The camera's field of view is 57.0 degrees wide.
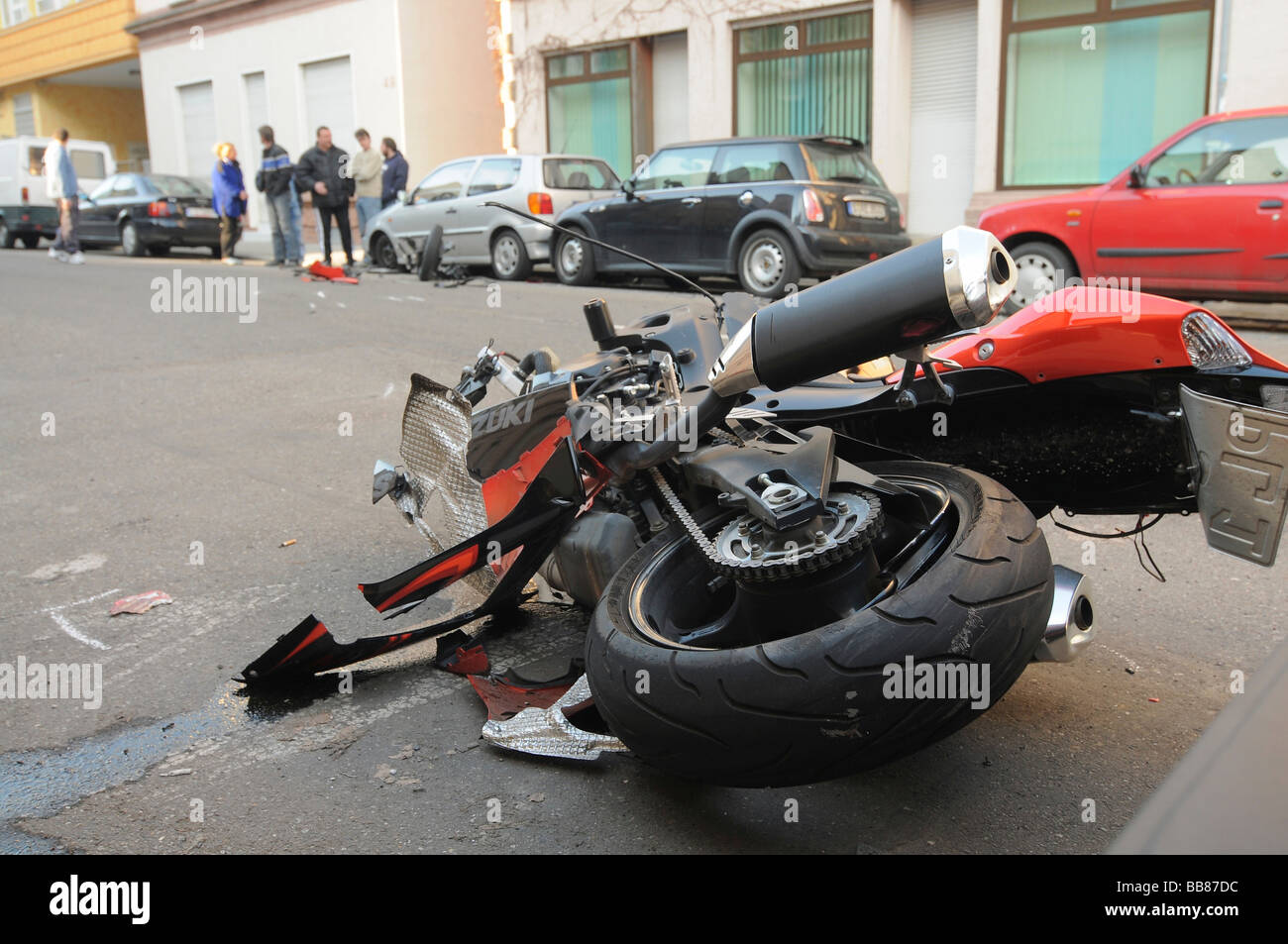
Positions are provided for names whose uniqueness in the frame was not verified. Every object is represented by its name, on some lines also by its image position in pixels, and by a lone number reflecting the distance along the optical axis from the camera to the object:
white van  24.02
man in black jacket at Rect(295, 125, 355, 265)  17.47
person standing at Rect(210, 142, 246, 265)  18.66
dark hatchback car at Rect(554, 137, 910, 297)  12.57
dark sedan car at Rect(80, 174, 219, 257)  20.88
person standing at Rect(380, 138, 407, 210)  18.88
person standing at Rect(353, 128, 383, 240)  18.50
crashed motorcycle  2.25
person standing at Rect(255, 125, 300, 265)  17.34
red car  9.66
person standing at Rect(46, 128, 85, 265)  18.94
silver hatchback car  15.38
